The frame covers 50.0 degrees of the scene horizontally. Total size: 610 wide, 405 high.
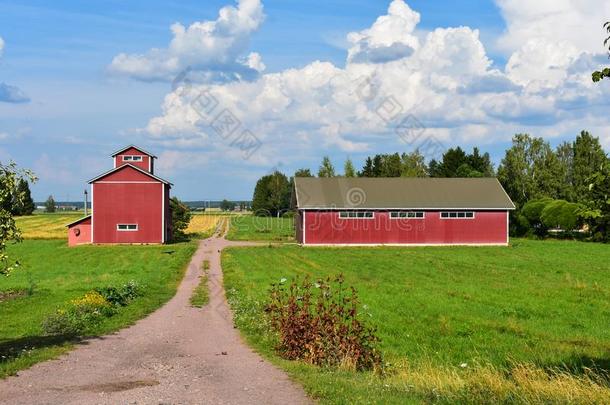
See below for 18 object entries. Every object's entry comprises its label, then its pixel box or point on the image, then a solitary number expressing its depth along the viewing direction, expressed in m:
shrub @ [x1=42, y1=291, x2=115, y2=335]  15.51
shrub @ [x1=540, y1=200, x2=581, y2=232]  58.91
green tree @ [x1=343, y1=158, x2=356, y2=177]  105.62
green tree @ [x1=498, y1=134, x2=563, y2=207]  78.25
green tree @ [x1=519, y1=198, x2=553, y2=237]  63.19
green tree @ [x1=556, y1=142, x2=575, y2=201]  76.94
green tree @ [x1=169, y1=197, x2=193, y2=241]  60.50
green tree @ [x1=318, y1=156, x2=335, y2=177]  107.50
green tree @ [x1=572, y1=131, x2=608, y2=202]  76.19
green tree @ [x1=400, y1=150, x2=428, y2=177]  99.88
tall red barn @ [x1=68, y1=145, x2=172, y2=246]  53.34
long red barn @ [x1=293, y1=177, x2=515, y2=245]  53.41
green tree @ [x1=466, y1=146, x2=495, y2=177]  90.25
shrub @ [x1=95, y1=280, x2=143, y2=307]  20.86
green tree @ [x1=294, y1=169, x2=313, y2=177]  120.61
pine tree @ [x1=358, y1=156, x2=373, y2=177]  104.56
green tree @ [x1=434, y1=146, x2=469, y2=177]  91.19
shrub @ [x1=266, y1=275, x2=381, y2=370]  11.94
